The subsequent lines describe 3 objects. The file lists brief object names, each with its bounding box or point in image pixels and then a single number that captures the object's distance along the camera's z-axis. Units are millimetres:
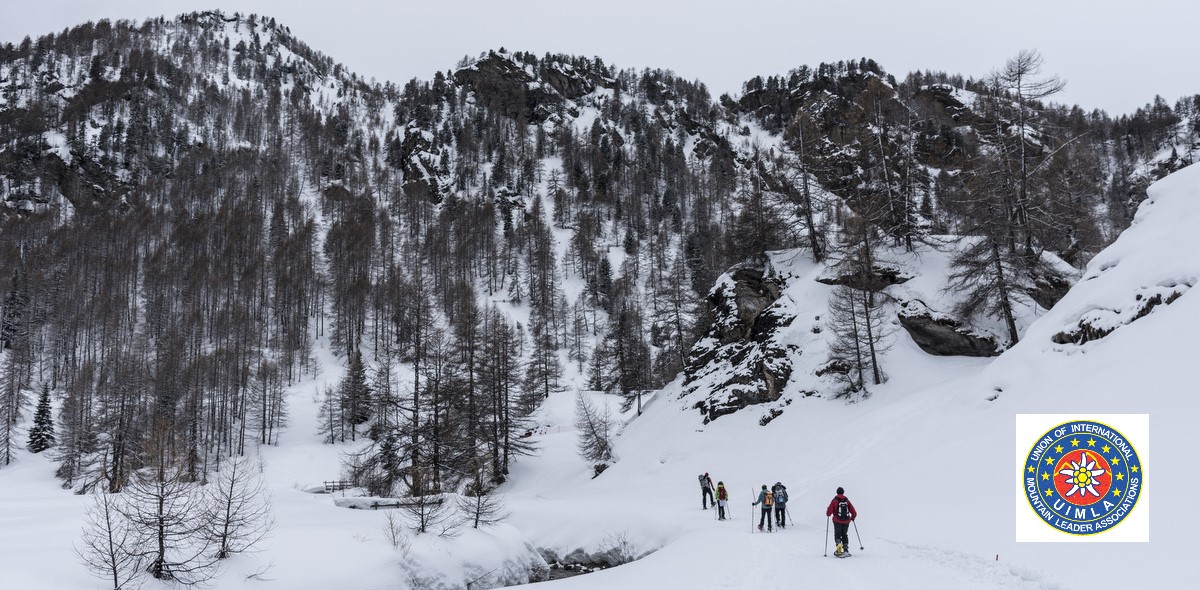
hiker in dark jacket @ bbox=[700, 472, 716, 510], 24062
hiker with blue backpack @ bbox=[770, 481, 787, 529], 18308
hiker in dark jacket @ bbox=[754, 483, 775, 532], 18125
